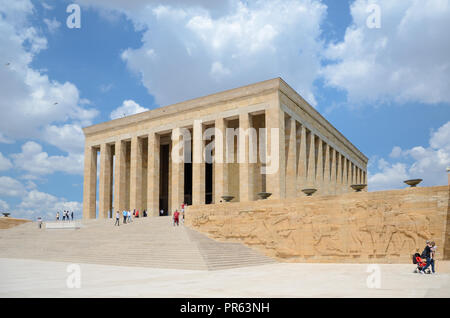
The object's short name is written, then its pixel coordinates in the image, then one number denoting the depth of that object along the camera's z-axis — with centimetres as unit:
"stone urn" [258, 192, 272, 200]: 2149
